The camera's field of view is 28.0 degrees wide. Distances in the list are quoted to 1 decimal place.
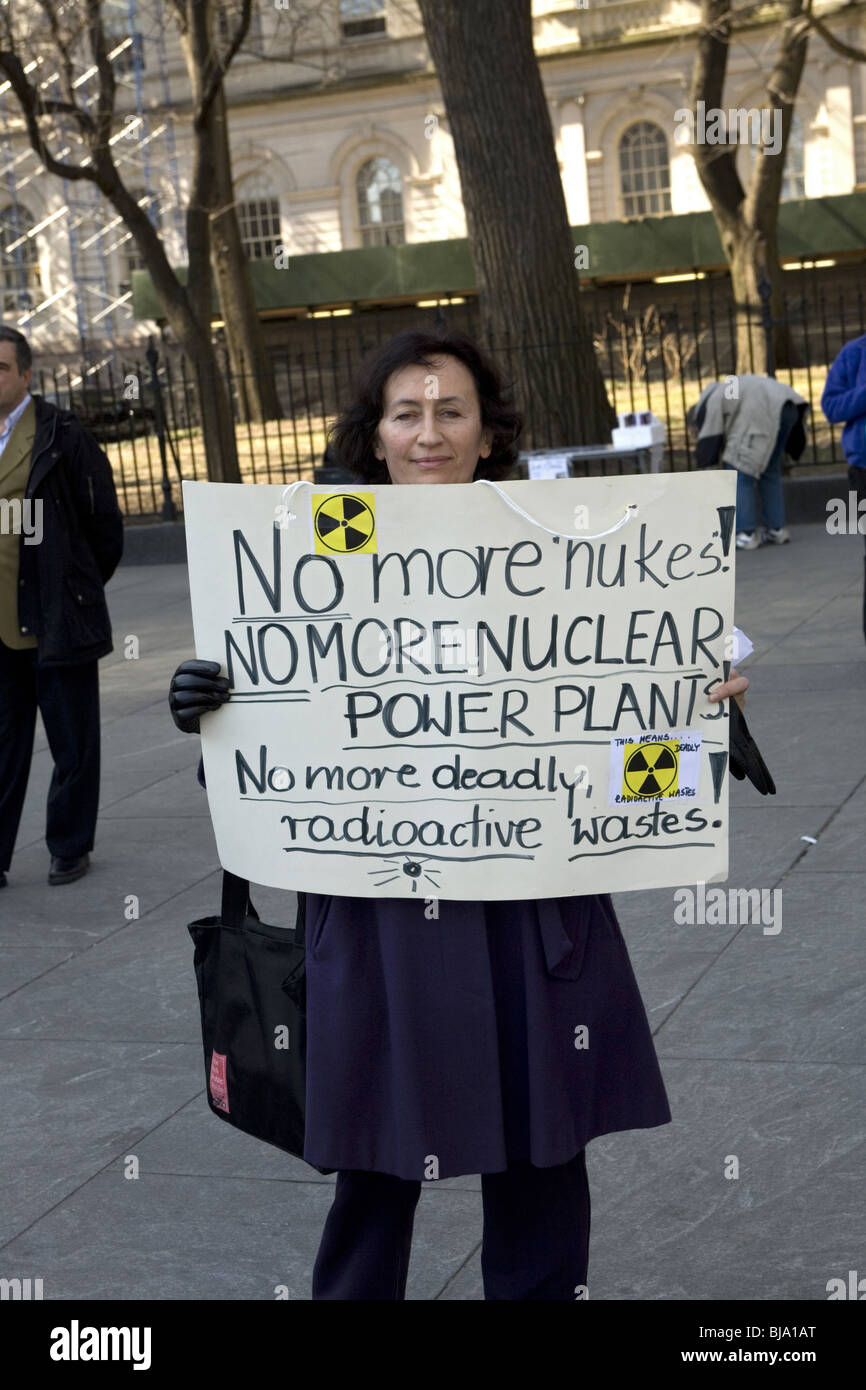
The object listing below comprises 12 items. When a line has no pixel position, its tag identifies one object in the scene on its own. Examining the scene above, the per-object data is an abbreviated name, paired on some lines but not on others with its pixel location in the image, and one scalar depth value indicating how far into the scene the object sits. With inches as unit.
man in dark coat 260.5
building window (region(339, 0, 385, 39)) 1603.1
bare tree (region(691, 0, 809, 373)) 827.4
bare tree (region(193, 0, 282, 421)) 964.8
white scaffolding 1595.7
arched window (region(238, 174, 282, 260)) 1674.5
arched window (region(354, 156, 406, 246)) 1622.8
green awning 1218.6
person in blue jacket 338.0
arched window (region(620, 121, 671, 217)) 1510.8
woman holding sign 106.3
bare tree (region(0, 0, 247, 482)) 714.8
